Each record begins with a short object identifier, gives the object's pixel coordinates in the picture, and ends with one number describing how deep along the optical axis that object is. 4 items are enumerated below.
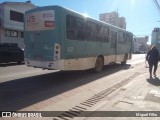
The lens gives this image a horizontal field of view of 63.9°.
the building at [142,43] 63.39
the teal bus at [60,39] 5.46
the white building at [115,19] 61.86
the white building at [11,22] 18.23
